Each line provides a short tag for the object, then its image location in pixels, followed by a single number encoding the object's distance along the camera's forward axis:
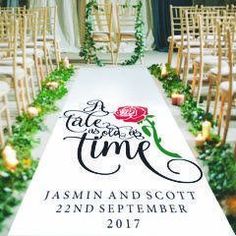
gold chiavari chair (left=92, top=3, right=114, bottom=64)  8.04
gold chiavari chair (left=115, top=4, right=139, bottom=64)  8.06
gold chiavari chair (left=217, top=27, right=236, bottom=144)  3.58
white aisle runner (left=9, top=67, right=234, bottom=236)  2.51
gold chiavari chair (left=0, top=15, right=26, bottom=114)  4.17
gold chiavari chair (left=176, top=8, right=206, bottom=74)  6.17
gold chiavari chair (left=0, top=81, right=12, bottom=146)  3.67
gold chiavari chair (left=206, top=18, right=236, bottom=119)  4.05
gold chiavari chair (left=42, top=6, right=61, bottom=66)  7.00
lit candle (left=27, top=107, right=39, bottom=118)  4.39
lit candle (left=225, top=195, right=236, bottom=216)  2.67
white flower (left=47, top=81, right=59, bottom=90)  5.63
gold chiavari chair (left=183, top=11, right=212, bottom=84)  5.61
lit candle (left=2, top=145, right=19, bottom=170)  3.12
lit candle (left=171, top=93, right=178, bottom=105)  5.14
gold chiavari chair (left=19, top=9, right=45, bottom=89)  5.17
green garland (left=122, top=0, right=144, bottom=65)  8.00
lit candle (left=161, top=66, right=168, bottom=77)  6.55
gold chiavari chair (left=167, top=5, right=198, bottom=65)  6.49
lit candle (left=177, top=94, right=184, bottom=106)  5.13
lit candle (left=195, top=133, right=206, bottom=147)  3.75
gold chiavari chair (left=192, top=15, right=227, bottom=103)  4.96
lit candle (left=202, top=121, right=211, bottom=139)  3.77
